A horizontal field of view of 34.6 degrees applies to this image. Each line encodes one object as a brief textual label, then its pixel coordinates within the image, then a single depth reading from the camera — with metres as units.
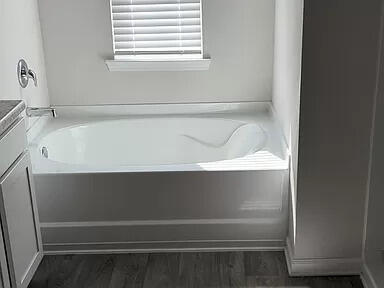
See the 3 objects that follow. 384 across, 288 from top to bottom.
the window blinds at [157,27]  3.55
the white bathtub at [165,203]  2.95
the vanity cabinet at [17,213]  2.29
